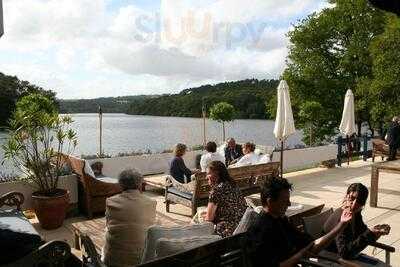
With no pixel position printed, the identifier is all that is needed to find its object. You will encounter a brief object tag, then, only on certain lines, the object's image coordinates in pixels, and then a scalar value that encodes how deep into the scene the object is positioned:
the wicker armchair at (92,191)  6.81
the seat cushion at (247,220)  3.36
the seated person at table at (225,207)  4.25
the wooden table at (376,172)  7.44
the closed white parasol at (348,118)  12.55
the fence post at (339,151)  13.08
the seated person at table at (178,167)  7.18
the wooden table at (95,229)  4.17
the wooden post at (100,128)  11.65
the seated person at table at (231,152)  9.90
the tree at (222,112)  17.40
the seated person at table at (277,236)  2.93
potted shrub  6.27
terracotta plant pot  6.21
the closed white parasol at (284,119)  9.69
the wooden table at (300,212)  4.73
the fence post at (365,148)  14.50
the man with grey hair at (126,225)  3.62
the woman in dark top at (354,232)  3.35
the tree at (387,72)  19.52
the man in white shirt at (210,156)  7.54
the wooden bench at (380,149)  13.60
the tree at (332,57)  24.91
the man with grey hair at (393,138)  12.87
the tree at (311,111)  20.08
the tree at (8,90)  26.81
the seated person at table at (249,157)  8.47
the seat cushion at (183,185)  6.57
